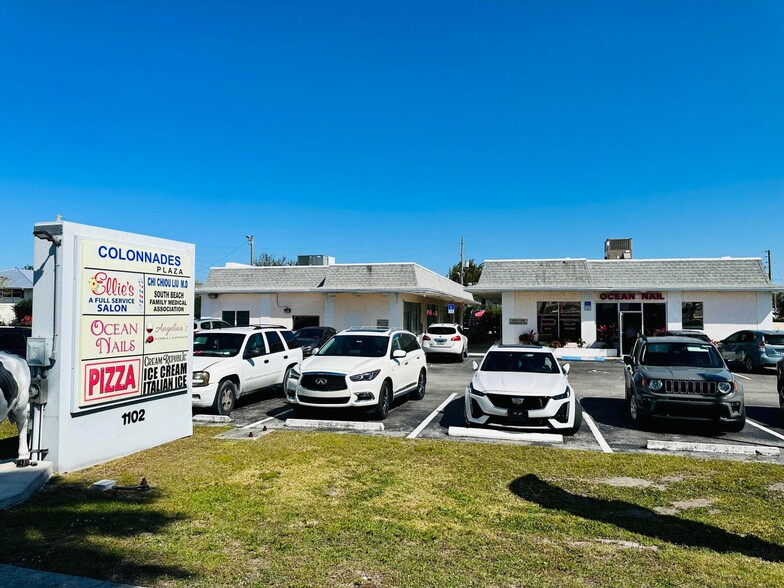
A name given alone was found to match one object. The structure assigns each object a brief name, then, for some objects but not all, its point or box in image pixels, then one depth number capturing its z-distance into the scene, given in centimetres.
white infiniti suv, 1007
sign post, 675
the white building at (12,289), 5403
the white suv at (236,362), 1052
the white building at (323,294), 2753
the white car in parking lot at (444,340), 2344
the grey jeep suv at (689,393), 913
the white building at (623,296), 2461
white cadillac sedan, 898
